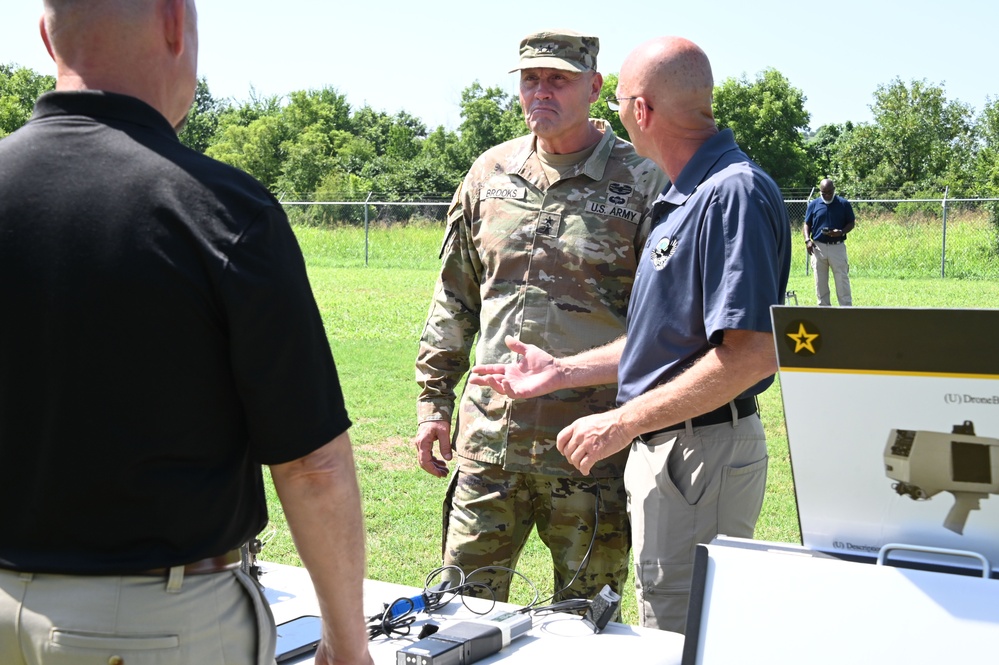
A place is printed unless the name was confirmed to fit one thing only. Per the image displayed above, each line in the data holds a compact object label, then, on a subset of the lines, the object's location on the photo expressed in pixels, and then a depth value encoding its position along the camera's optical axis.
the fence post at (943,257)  22.14
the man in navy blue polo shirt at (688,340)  2.69
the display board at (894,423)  1.42
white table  2.18
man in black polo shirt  1.56
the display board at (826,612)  1.46
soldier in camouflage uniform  3.50
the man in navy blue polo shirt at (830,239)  17.88
